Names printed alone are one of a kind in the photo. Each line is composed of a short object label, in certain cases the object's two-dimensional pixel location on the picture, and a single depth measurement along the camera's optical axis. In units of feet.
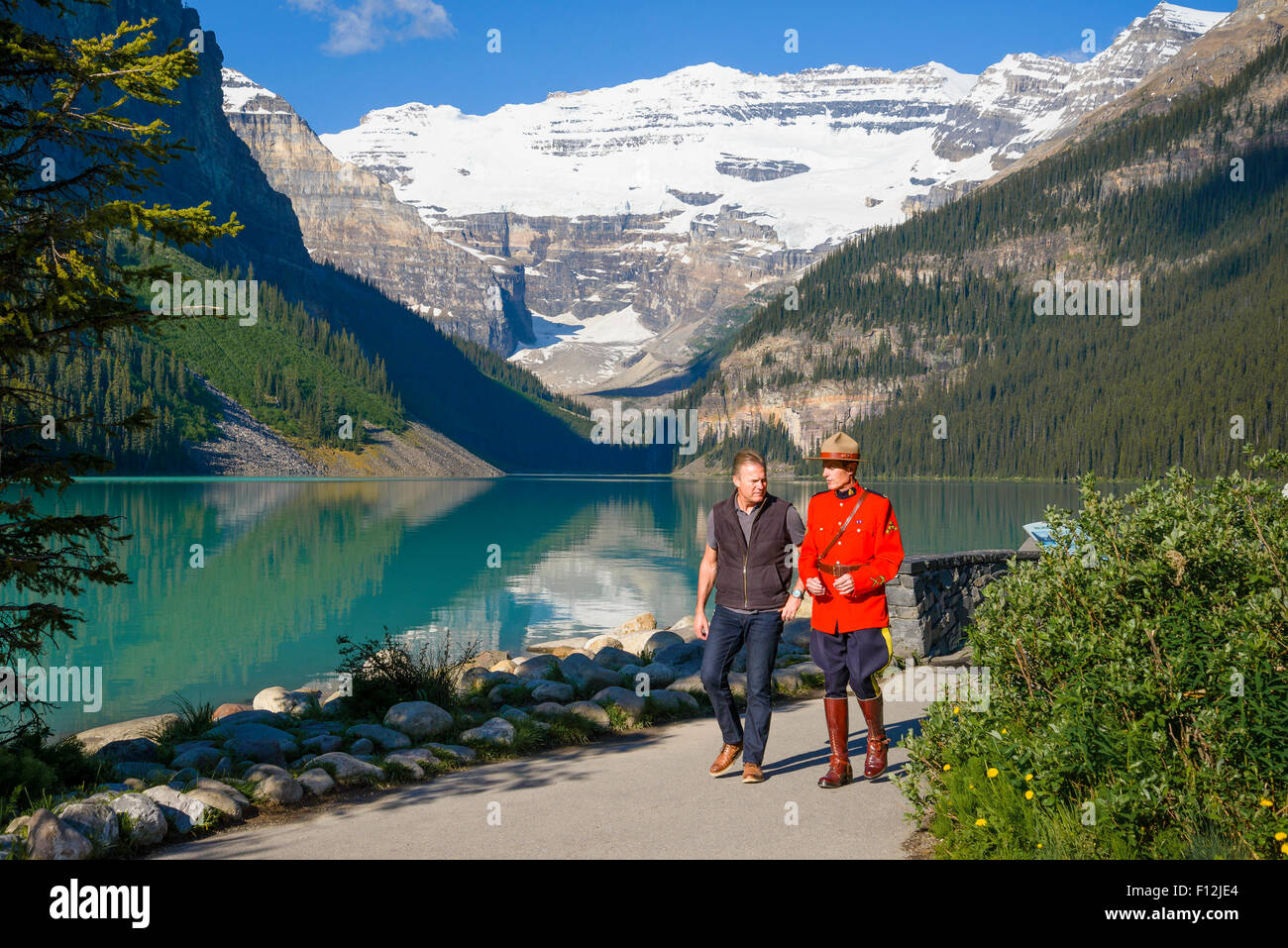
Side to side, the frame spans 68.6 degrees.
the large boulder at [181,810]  26.05
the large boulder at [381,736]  35.96
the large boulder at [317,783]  30.04
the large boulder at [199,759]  34.14
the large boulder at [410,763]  31.89
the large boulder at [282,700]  53.47
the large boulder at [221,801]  27.37
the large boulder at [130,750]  36.29
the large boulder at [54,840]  22.24
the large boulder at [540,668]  51.62
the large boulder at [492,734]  35.58
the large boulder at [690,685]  45.54
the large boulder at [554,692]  44.57
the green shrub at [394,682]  43.29
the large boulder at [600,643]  75.46
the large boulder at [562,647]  78.64
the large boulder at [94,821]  23.67
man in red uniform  27.81
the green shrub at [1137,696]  18.81
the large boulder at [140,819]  24.58
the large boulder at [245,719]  41.62
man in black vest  29.35
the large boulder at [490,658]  71.56
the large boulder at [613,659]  56.80
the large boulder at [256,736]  35.91
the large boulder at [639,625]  88.48
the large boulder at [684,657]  53.67
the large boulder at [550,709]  39.37
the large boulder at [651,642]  63.93
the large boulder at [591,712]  39.11
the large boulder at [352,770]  31.12
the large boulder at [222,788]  28.07
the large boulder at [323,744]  35.85
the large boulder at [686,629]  77.03
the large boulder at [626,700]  40.32
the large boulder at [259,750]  34.96
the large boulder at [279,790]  28.86
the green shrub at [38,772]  28.02
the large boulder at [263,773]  29.86
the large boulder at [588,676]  47.56
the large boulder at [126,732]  44.42
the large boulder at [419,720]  37.60
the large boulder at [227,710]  57.16
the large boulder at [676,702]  41.68
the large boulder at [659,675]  50.09
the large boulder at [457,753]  33.76
